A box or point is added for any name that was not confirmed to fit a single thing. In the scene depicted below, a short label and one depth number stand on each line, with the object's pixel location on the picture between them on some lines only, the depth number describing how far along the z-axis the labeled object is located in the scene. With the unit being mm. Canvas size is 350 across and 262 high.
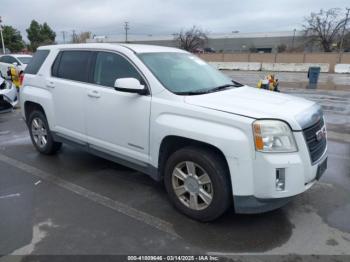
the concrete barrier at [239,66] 38281
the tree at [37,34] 63531
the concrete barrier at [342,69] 32219
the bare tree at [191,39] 84750
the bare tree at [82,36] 89919
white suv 3129
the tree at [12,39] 56125
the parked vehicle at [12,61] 17019
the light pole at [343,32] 62569
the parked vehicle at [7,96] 9930
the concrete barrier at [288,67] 34672
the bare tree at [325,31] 67688
